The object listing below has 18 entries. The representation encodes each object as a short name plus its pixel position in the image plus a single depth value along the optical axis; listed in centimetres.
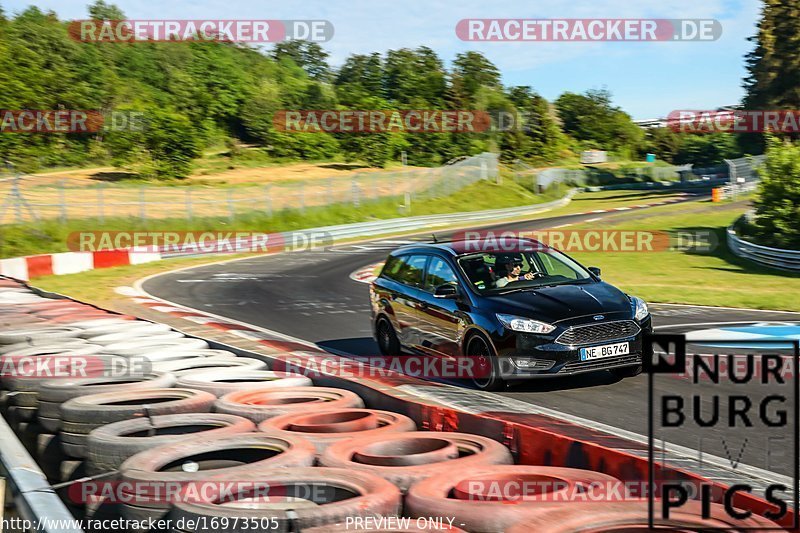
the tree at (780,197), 2839
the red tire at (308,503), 396
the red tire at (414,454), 484
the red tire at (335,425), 571
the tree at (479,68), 10731
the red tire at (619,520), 381
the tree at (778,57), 7973
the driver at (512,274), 1023
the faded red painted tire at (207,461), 464
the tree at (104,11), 15788
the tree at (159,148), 6066
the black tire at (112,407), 630
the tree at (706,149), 10450
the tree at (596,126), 11875
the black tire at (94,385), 705
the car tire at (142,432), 547
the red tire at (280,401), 636
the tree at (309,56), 15625
